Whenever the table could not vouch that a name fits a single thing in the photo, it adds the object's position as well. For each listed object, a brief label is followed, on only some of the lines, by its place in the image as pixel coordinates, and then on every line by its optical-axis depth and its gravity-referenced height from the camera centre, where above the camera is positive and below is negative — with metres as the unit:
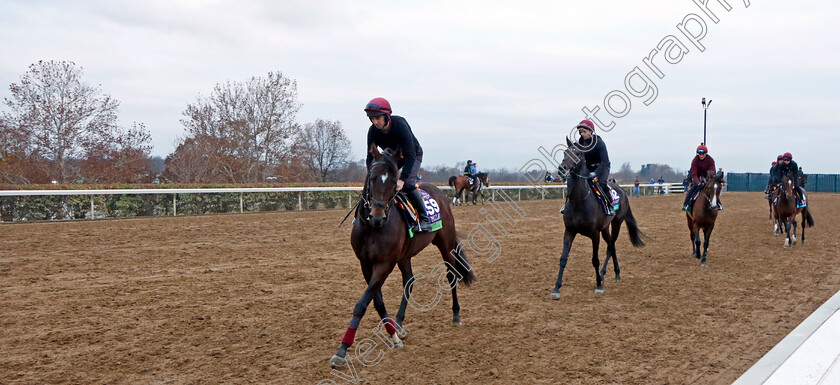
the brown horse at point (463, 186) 25.80 -0.03
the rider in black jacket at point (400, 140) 5.09 +0.47
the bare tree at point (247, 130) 27.92 +3.05
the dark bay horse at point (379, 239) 4.70 -0.51
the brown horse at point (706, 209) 10.27 -0.48
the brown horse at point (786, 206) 12.49 -0.52
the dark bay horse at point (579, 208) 7.57 -0.34
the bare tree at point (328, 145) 45.22 +3.60
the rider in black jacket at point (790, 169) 12.59 +0.40
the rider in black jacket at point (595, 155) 7.85 +0.47
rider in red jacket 10.73 +0.36
